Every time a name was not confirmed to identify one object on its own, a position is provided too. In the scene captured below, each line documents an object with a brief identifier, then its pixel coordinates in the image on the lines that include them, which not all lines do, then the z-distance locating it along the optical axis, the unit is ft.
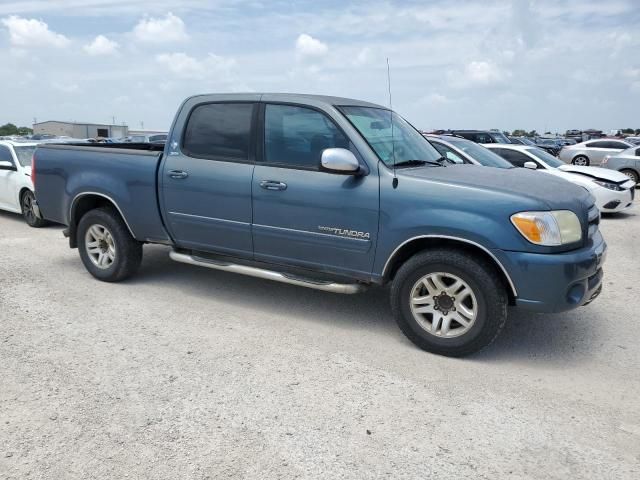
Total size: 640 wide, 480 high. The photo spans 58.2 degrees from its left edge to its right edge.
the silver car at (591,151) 71.00
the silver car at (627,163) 53.62
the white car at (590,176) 36.14
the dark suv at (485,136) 65.05
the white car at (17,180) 31.86
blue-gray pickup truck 13.16
